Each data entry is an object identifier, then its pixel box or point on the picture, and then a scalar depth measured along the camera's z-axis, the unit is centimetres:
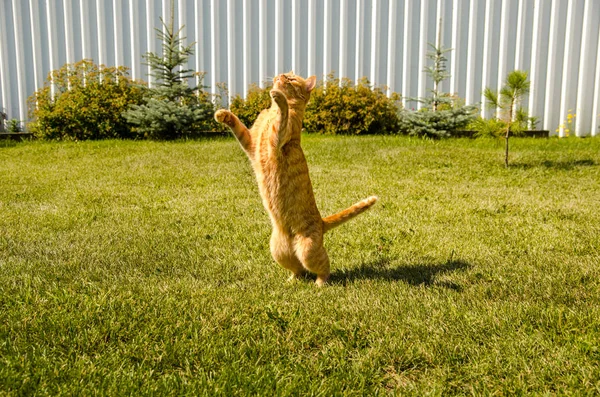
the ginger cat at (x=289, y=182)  316
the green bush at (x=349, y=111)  1073
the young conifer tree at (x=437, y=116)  1010
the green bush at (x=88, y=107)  1035
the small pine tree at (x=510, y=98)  749
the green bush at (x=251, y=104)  1095
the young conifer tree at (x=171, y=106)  993
